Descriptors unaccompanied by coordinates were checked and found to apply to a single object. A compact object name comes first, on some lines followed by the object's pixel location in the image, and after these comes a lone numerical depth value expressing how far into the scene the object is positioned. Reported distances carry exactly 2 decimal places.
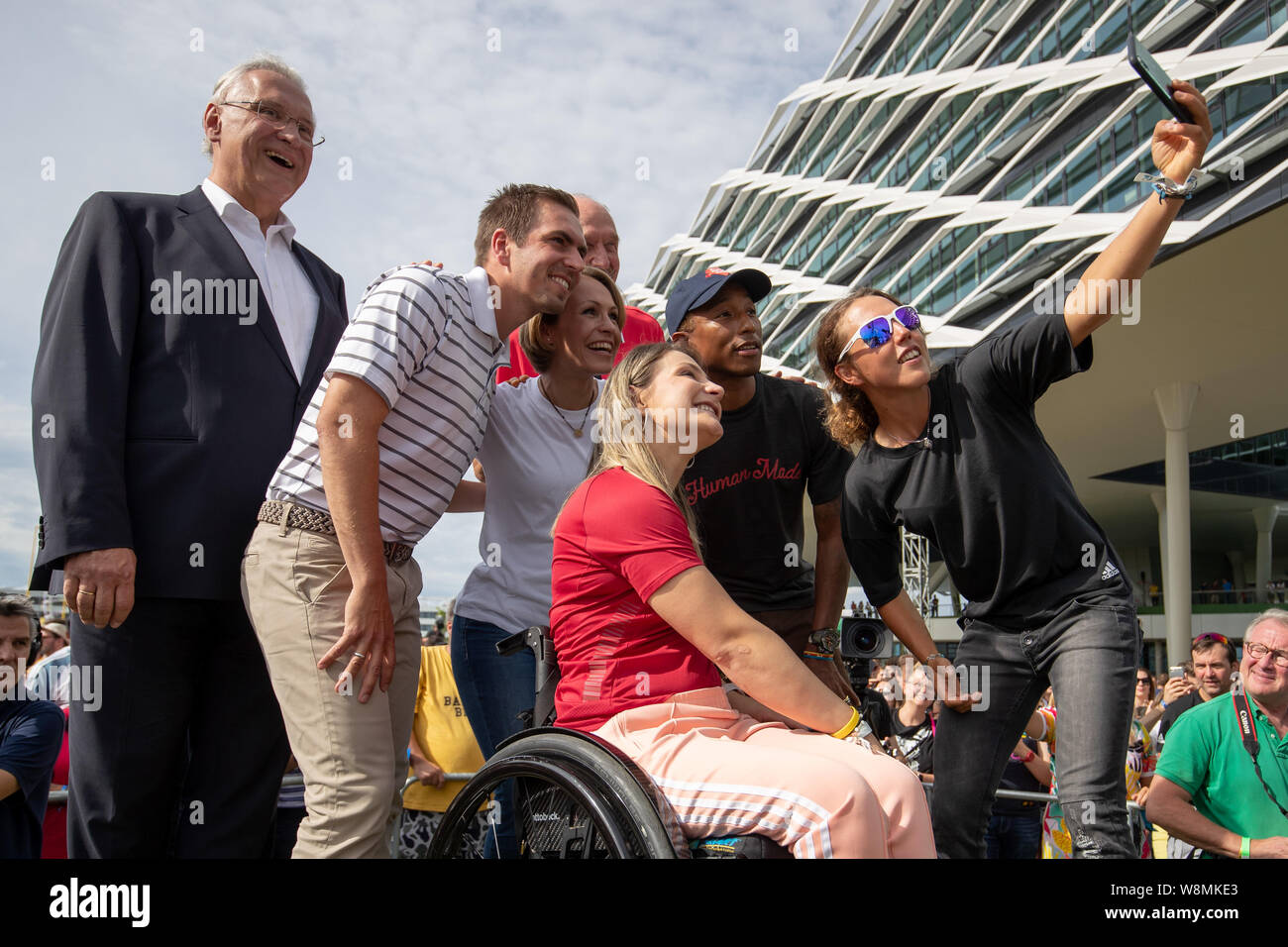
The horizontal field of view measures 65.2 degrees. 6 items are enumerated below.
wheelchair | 1.82
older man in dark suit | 2.28
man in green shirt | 3.81
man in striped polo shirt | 2.11
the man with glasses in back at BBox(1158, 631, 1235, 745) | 7.17
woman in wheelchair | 1.84
